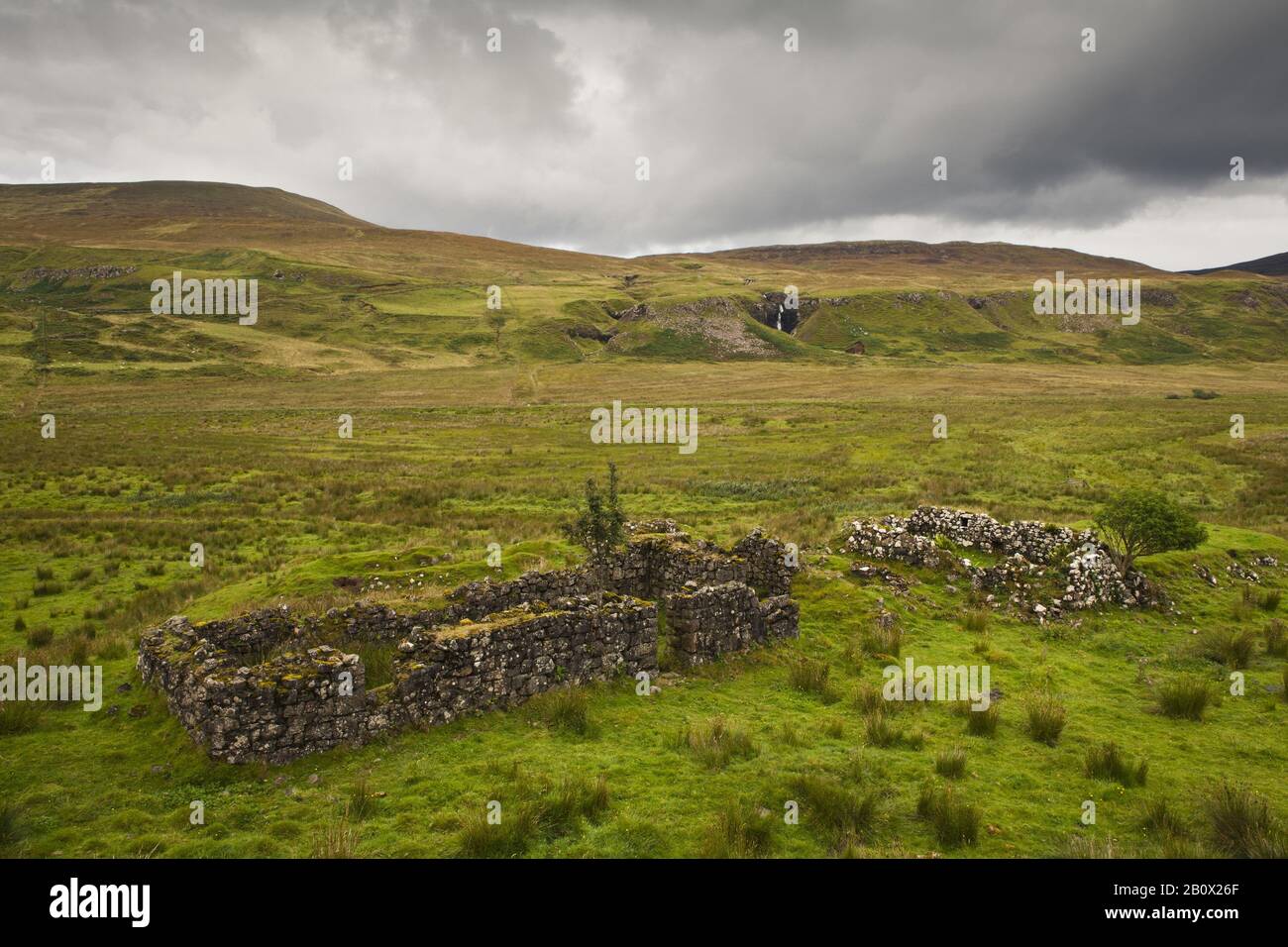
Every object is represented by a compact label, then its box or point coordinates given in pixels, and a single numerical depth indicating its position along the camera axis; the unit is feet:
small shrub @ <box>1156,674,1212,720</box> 36.58
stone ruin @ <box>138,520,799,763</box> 30.45
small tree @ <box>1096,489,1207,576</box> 58.75
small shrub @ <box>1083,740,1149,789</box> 29.30
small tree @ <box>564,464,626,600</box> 55.26
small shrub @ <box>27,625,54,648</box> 47.73
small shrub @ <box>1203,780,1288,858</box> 22.68
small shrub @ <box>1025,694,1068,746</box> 33.81
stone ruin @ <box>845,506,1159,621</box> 55.31
